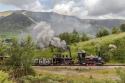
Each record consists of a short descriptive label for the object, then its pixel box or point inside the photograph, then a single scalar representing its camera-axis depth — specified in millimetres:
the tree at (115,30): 127200
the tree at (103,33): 134862
